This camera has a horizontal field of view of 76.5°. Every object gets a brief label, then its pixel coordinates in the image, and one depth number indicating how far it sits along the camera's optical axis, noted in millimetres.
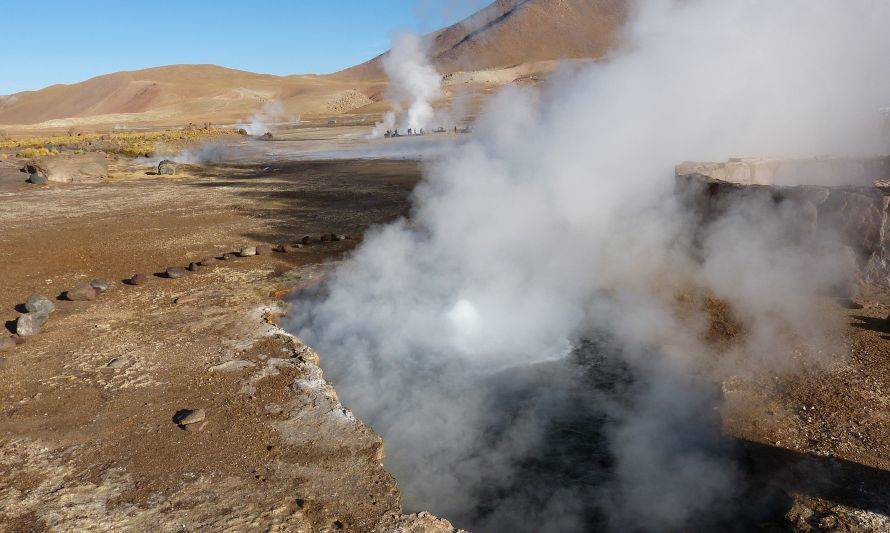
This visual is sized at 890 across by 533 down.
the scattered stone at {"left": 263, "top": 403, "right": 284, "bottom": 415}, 3815
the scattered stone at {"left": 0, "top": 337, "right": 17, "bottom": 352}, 4891
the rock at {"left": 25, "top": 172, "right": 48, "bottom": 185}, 15555
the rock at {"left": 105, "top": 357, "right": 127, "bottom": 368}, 4545
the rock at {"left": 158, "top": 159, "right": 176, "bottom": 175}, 17531
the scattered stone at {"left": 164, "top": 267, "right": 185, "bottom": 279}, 6926
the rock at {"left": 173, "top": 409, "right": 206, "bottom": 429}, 3658
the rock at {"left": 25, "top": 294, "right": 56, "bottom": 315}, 5527
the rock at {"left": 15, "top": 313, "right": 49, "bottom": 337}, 5152
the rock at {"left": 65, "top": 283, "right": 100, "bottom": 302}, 6192
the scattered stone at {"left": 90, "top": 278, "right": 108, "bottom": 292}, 6438
